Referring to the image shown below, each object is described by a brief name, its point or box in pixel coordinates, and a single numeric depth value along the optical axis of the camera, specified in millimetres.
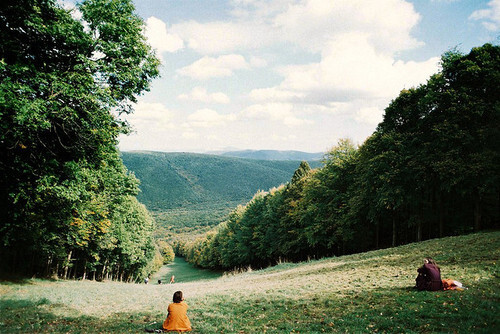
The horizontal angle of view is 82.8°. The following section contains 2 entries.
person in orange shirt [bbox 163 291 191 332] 9711
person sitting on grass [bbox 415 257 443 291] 11750
